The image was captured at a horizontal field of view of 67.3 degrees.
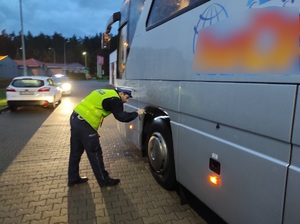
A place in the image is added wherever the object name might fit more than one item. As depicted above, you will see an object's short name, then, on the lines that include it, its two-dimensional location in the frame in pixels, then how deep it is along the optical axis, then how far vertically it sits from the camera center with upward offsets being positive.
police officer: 3.04 -0.53
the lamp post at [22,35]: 16.97 +3.22
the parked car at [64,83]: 17.39 -0.33
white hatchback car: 9.56 -0.60
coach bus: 1.42 -0.17
